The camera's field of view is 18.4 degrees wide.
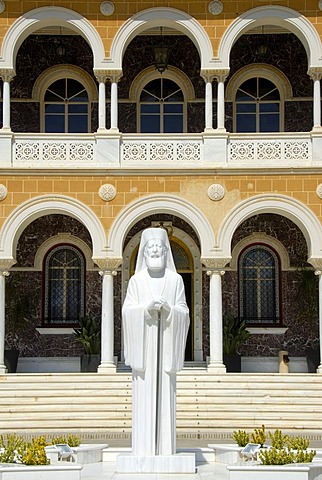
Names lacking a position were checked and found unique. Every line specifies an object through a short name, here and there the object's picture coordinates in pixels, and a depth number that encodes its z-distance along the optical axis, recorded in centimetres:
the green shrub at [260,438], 1255
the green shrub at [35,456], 1118
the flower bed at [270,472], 1073
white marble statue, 1162
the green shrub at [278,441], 1169
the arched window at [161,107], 2564
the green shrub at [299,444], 1196
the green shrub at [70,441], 1282
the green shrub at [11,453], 1145
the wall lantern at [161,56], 2462
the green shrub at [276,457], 1123
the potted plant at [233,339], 2375
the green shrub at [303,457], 1137
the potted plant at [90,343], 2378
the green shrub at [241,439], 1298
